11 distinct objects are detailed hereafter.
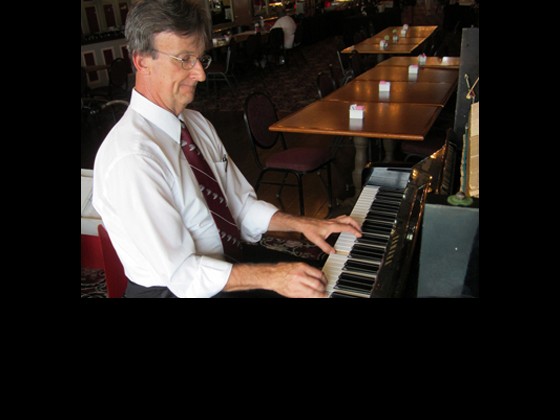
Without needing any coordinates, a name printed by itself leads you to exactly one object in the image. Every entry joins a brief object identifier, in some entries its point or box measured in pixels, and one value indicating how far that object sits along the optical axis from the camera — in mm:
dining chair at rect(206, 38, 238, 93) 7965
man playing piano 1428
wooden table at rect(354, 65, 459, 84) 4800
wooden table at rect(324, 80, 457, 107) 4000
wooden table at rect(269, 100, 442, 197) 3145
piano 1379
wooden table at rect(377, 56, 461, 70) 5473
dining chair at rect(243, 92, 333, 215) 3455
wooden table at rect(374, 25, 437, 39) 8695
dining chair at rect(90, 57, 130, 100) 6625
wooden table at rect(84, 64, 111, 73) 7705
